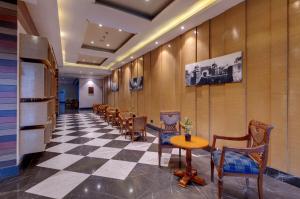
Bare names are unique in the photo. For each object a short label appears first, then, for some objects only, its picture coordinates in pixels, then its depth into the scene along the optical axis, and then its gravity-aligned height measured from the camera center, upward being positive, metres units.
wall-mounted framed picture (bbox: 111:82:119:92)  10.88 +1.00
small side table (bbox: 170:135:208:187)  2.32 -0.93
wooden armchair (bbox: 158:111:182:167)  3.60 -0.46
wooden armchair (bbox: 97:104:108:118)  8.45 -0.54
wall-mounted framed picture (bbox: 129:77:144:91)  7.31 +0.86
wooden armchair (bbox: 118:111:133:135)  5.16 -0.62
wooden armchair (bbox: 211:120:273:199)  1.83 -0.77
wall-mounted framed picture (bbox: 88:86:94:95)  16.06 +1.06
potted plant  2.53 -0.50
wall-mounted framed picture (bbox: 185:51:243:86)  3.16 +0.71
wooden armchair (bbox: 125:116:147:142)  4.50 -0.71
